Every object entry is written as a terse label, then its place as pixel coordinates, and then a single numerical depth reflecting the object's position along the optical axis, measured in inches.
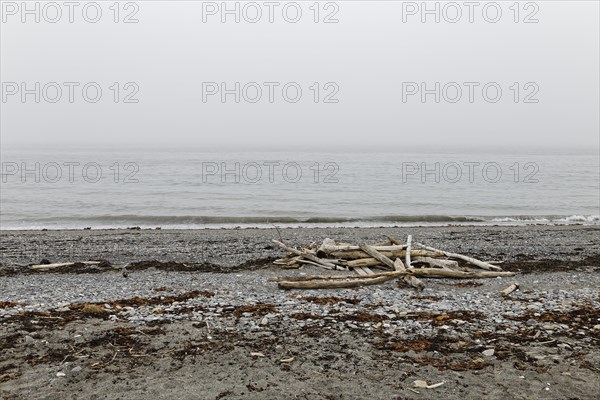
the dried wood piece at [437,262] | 481.1
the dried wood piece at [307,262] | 505.0
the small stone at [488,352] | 259.1
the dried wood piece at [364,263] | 485.1
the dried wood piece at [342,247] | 507.8
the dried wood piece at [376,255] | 475.6
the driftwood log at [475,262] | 503.2
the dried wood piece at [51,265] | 534.9
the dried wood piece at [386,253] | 500.3
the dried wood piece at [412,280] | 411.0
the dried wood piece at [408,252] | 463.2
